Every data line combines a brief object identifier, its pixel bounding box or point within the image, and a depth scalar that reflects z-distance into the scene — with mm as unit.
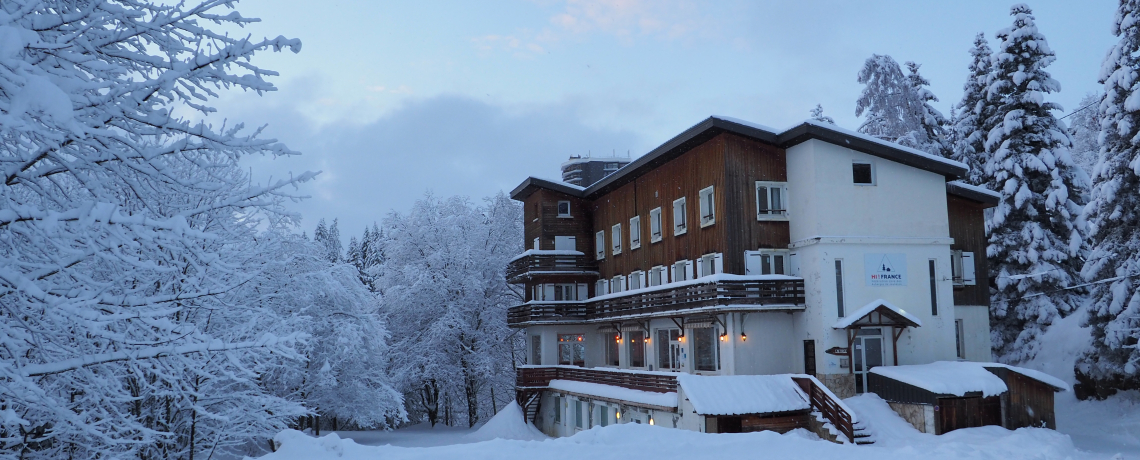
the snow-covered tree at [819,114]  59597
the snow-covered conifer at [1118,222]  29844
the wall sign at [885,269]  29438
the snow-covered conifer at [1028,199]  36344
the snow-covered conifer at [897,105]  47344
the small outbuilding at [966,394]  24766
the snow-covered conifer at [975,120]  40438
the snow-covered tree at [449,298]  49000
